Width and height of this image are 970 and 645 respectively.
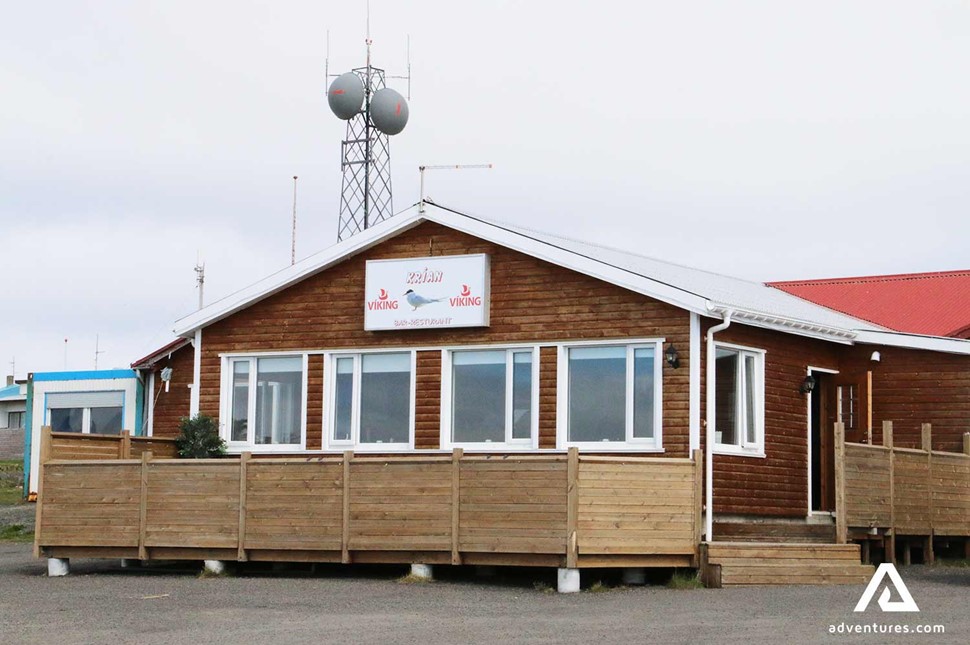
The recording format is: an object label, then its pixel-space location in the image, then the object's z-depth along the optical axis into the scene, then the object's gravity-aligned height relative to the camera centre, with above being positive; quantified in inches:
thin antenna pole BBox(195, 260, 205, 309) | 1417.9 +178.1
